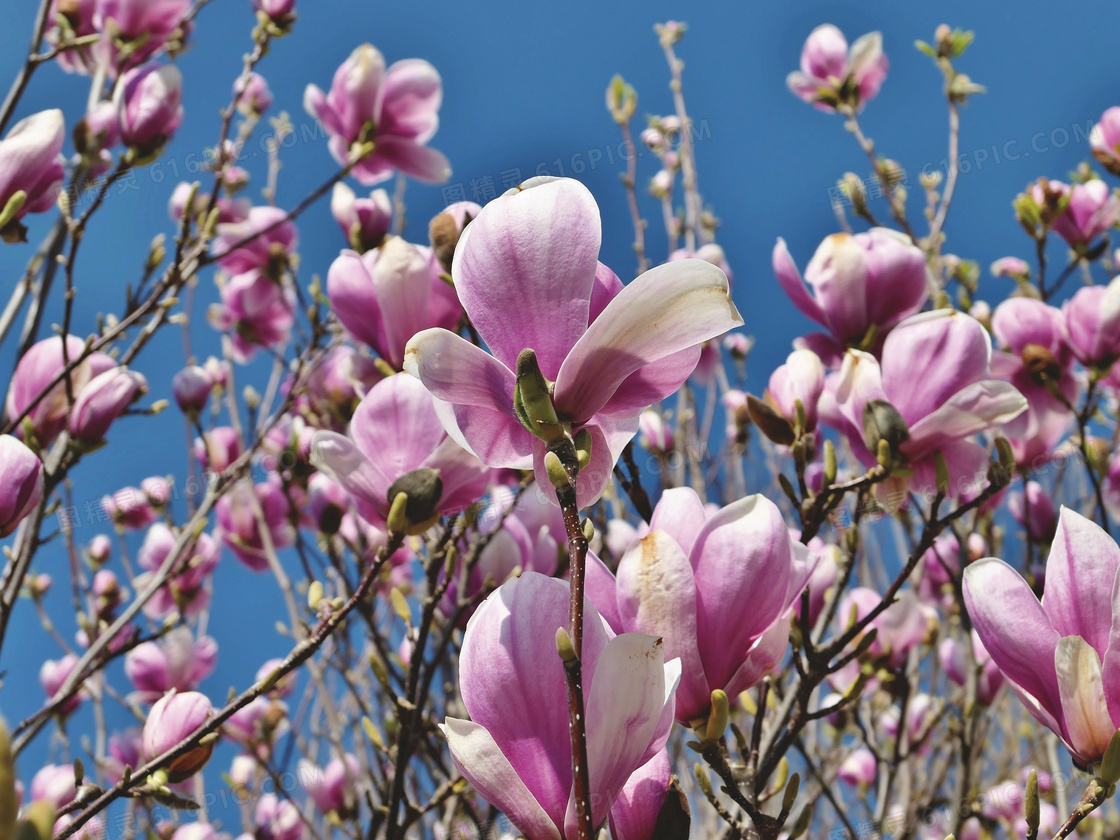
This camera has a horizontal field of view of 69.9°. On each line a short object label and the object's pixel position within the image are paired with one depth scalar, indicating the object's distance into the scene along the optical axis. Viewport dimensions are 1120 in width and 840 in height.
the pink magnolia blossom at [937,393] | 0.84
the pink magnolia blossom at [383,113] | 1.63
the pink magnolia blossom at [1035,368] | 1.28
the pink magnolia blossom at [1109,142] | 1.84
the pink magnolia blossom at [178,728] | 0.88
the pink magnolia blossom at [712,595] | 0.58
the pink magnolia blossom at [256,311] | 1.97
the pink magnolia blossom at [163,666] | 1.52
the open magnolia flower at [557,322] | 0.49
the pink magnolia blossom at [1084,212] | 1.83
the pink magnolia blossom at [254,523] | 1.97
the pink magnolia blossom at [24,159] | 1.04
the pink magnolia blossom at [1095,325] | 1.21
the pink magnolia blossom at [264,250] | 1.72
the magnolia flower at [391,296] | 0.98
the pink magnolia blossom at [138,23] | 1.59
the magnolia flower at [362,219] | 1.53
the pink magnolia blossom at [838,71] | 2.16
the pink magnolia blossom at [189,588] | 1.90
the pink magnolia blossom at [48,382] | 1.17
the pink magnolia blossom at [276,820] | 2.08
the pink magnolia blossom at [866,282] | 1.10
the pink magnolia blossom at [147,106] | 1.50
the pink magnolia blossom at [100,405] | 1.21
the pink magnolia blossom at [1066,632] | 0.55
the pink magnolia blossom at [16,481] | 0.88
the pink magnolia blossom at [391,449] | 0.82
